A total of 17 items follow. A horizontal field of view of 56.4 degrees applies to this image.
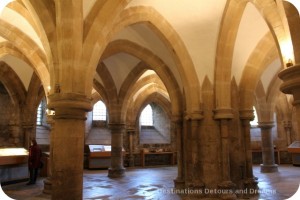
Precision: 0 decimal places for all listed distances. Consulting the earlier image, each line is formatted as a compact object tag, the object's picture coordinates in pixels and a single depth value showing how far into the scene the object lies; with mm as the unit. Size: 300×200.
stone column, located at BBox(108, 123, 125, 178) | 10180
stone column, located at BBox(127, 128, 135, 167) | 15656
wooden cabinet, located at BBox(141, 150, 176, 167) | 15812
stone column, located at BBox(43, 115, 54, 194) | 6859
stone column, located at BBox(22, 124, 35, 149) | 10881
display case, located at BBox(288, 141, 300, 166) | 12875
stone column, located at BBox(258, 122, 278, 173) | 11227
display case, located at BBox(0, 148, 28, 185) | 8250
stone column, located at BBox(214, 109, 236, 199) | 6340
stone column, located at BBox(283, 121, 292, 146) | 15984
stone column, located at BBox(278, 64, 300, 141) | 3291
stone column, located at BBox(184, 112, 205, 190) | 6646
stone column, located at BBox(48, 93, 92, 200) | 3951
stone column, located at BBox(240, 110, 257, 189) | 7195
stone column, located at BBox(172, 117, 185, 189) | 7530
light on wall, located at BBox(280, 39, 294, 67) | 4073
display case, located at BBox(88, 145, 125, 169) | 14141
